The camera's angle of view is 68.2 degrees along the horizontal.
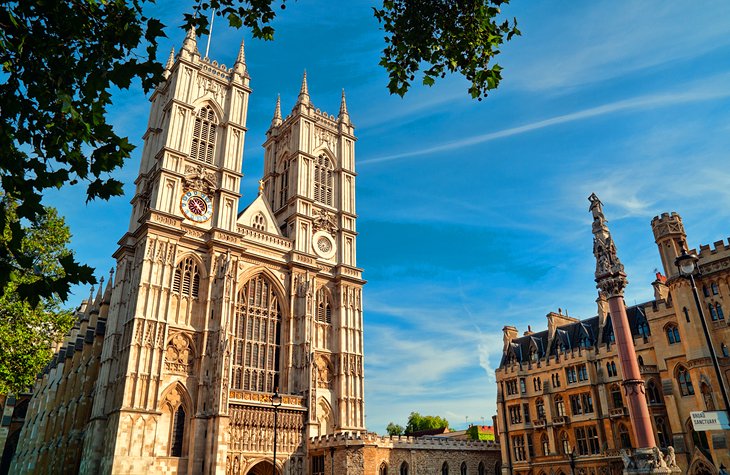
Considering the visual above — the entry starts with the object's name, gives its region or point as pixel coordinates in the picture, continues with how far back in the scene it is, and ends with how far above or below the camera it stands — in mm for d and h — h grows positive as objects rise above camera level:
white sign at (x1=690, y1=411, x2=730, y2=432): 16984 +1137
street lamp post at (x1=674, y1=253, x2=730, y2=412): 16969 +5790
